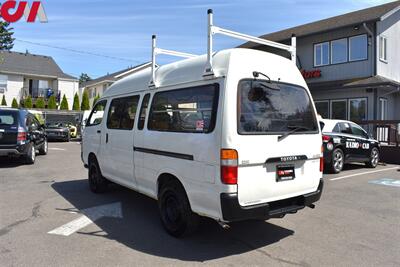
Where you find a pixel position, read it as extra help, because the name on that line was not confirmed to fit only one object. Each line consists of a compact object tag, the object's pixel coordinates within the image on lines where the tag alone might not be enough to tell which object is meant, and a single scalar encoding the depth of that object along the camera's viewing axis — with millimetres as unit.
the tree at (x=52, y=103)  39250
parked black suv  11055
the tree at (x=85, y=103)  40156
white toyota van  4297
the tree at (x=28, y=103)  38038
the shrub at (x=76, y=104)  40375
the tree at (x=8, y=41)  32594
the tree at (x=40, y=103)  38812
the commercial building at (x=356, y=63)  18359
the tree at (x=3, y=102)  38062
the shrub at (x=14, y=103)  37709
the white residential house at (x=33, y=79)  39750
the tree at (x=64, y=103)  40188
